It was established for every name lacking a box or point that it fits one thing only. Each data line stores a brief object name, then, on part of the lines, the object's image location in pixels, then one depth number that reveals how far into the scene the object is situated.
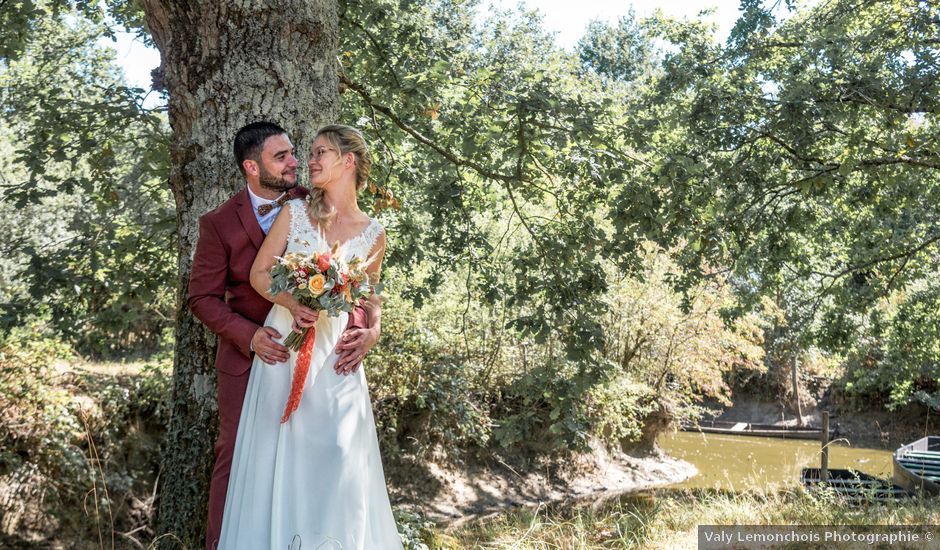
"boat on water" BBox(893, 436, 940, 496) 13.69
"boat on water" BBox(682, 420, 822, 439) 27.81
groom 3.61
